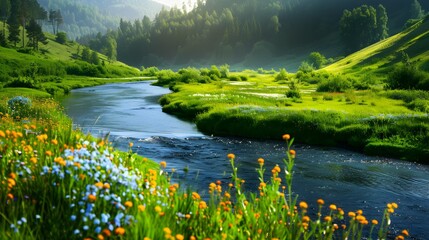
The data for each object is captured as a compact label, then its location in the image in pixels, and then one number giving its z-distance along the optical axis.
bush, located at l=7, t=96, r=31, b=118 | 29.68
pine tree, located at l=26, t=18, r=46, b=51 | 153.98
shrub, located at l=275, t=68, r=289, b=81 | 105.62
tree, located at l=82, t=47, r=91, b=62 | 184.00
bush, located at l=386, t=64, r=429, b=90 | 56.56
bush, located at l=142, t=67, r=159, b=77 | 177.75
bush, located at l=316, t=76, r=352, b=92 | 64.25
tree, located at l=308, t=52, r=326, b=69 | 169.00
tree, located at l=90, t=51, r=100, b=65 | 182.25
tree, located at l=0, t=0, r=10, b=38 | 171.25
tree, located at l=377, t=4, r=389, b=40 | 180.38
